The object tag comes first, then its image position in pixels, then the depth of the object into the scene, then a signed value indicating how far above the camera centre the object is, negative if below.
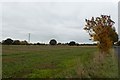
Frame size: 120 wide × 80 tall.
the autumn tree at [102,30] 11.53 +1.46
